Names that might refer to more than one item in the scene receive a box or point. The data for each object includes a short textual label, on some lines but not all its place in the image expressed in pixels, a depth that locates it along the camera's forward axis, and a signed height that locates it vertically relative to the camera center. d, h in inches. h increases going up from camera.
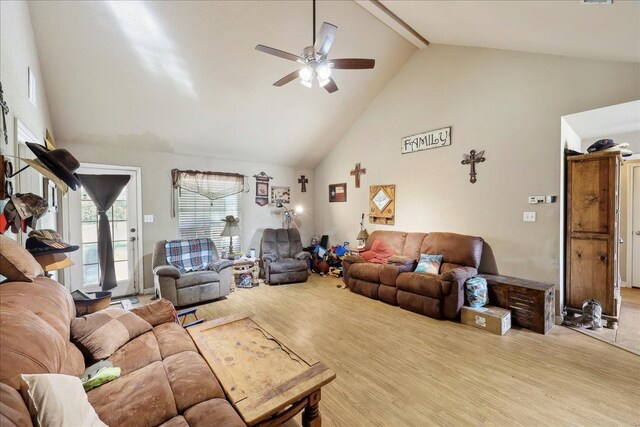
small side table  188.5 -42.2
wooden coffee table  53.3 -37.5
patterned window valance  187.9 +20.7
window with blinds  193.3 -2.1
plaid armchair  147.9 -36.1
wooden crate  116.6 -42.2
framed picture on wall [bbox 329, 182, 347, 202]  231.1 +15.0
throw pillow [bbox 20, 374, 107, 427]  33.5 -25.3
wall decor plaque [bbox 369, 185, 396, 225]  193.0 +3.7
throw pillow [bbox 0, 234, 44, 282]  54.5 -10.6
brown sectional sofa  37.7 -36.1
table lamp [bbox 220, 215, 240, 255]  197.5 -12.2
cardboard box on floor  116.7 -49.0
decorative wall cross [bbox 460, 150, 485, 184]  148.4 +27.1
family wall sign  162.6 +43.6
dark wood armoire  118.4 -10.9
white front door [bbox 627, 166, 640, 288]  163.8 -12.2
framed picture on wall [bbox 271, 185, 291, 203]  236.5 +14.0
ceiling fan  93.0 +56.1
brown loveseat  130.7 -35.4
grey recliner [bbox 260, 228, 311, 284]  194.9 -36.5
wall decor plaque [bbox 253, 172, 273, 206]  227.1 +18.7
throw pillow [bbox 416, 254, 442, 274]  146.8 -30.7
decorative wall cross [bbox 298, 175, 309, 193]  252.8 +26.0
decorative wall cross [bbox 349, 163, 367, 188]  215.3 +30.3
